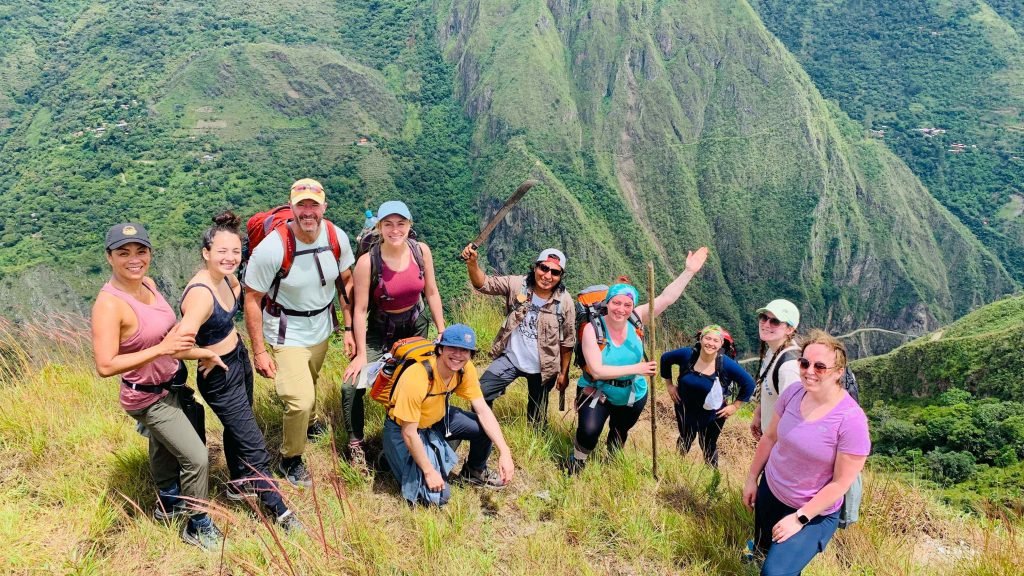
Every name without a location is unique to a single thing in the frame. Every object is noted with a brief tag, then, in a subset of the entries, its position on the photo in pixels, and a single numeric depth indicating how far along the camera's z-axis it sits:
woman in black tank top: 3.07
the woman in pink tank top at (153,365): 2.67
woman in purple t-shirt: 2.72
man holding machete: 4.33
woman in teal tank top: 3.95
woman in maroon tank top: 3.83
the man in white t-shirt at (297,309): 3.52
